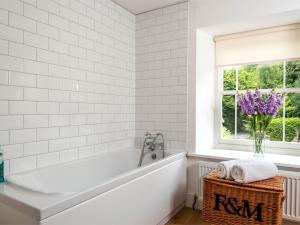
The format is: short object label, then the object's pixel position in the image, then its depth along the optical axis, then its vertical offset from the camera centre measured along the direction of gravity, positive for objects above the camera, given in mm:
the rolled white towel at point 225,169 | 1895 -494
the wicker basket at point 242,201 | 1703 -719
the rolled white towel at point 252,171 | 1810 -489
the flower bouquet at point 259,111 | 2332 +6
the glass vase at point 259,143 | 2412 -341
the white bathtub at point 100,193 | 1245 -594
